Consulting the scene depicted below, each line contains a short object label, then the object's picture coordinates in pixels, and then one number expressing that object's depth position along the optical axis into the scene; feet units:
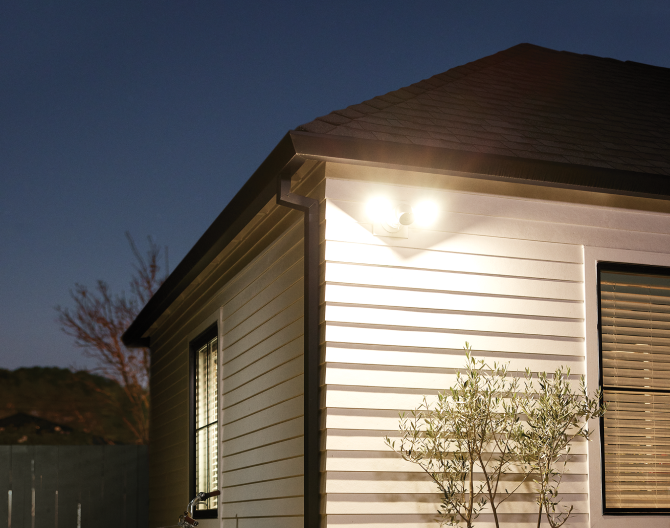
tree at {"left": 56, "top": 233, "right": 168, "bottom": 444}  53.93
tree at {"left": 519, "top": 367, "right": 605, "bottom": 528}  13.83
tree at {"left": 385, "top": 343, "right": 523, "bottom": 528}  13.64
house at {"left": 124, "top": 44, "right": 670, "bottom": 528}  14.07
